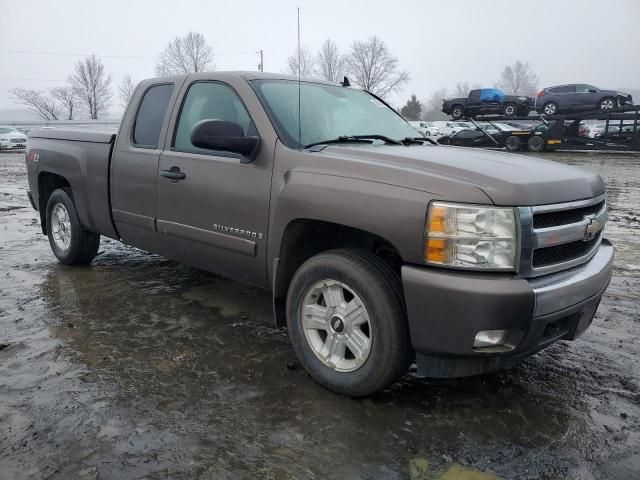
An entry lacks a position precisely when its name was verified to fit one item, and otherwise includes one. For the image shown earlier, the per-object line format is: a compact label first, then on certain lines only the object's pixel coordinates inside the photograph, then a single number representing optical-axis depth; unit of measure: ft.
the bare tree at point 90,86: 186.39
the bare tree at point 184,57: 214.07
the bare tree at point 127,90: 225.97
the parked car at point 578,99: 74.79
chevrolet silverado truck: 7.88
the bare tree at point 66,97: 189.37
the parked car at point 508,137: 74.33
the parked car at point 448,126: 104.81
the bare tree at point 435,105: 309.01
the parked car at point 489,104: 81.82
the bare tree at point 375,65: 216.13
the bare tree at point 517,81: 395.94
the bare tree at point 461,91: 383.04
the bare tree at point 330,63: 220.43
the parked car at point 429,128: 102.63
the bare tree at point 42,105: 192.65
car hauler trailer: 70.59
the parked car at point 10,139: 93.76
